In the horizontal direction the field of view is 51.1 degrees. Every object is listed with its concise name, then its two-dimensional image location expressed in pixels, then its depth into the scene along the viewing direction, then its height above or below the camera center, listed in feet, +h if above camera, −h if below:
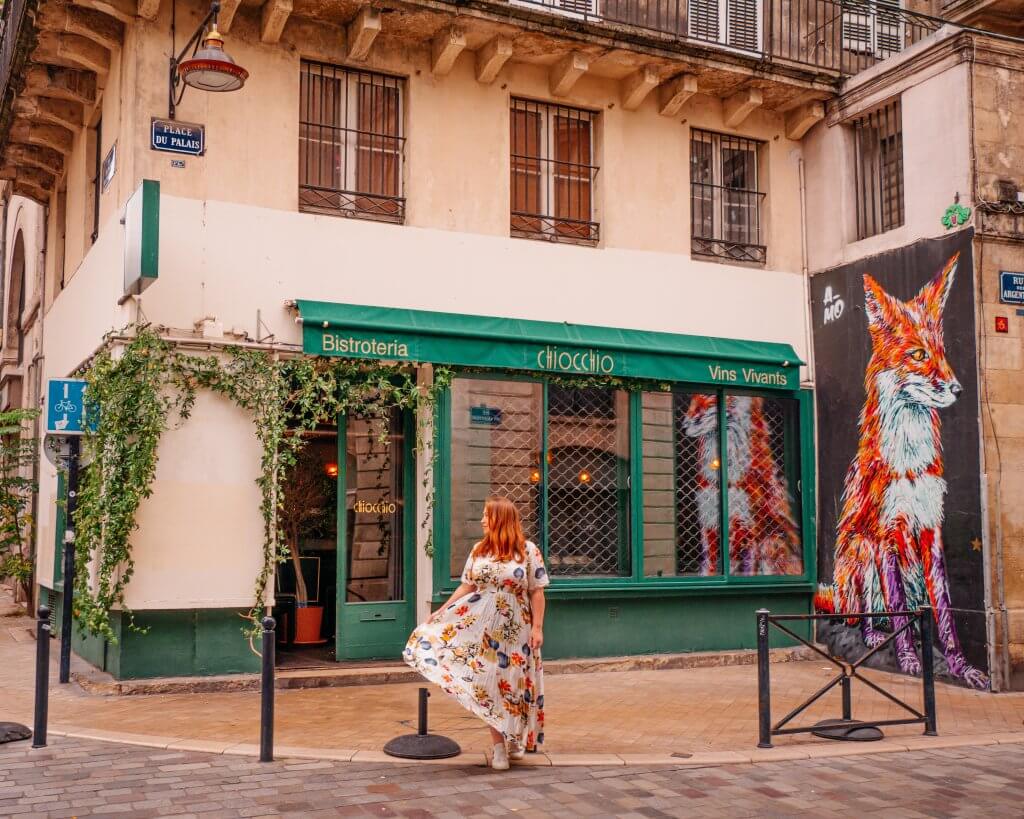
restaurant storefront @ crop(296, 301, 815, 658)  34.88 +0.98
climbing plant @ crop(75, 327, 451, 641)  30.58 +2.84
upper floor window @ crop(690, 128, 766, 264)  40.88 +11.82
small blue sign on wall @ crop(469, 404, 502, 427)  35.63 +2.99
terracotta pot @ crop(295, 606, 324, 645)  37.81 -4.17
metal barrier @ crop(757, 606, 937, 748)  24.44 -4.34
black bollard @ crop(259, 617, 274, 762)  22.44 -4.19
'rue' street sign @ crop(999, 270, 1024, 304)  33.94 +6.85
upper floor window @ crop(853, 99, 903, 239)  38.58 +12.30
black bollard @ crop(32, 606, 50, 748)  23.68 -3.99
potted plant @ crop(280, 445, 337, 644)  37.88 -0.08
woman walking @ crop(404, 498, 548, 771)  22.26 -2.80
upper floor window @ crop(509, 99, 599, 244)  38.09 +11.96
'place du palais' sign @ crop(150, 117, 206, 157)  32.12 +11.11
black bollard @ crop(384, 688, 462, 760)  23.32 -5.28
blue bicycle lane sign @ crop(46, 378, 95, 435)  32.83 +3.06
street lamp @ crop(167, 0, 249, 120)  28.22 +11.52
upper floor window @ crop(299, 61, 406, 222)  35.09 +12.02
